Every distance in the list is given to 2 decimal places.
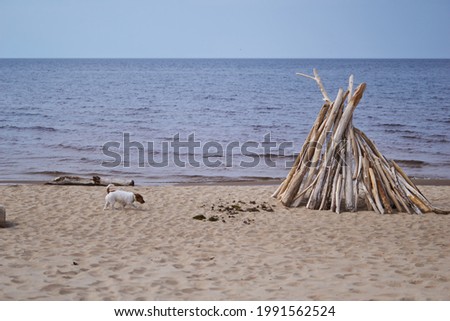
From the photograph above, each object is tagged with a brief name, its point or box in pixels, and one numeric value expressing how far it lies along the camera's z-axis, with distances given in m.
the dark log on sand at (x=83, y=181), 11.31
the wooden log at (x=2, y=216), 7.58
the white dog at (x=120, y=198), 8.88
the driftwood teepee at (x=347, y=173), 9.00
